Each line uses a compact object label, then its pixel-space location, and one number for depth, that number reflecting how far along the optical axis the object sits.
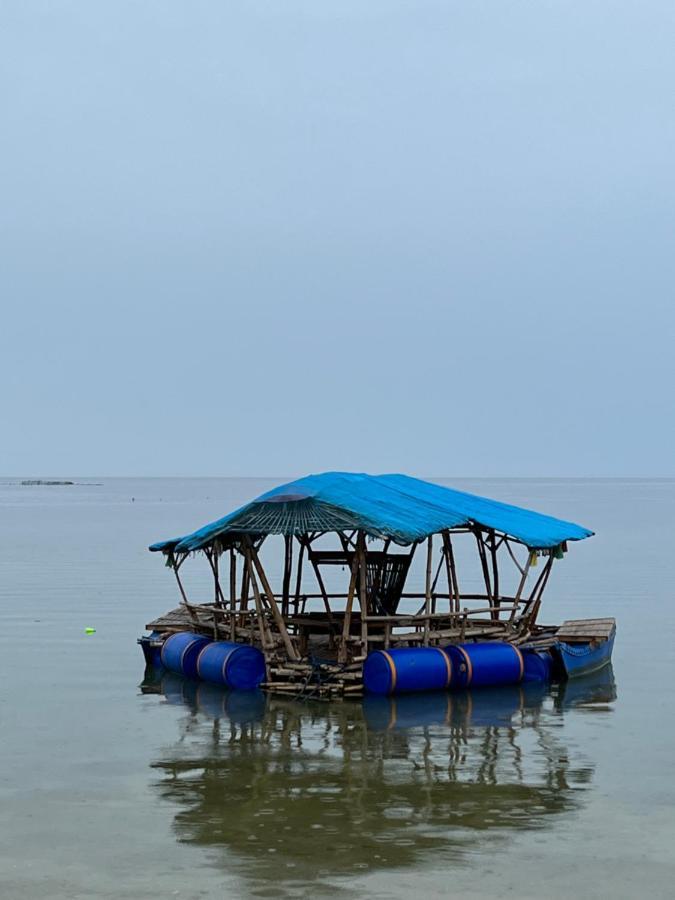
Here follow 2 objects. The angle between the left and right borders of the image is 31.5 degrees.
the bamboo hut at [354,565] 20.59
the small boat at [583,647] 22.55
